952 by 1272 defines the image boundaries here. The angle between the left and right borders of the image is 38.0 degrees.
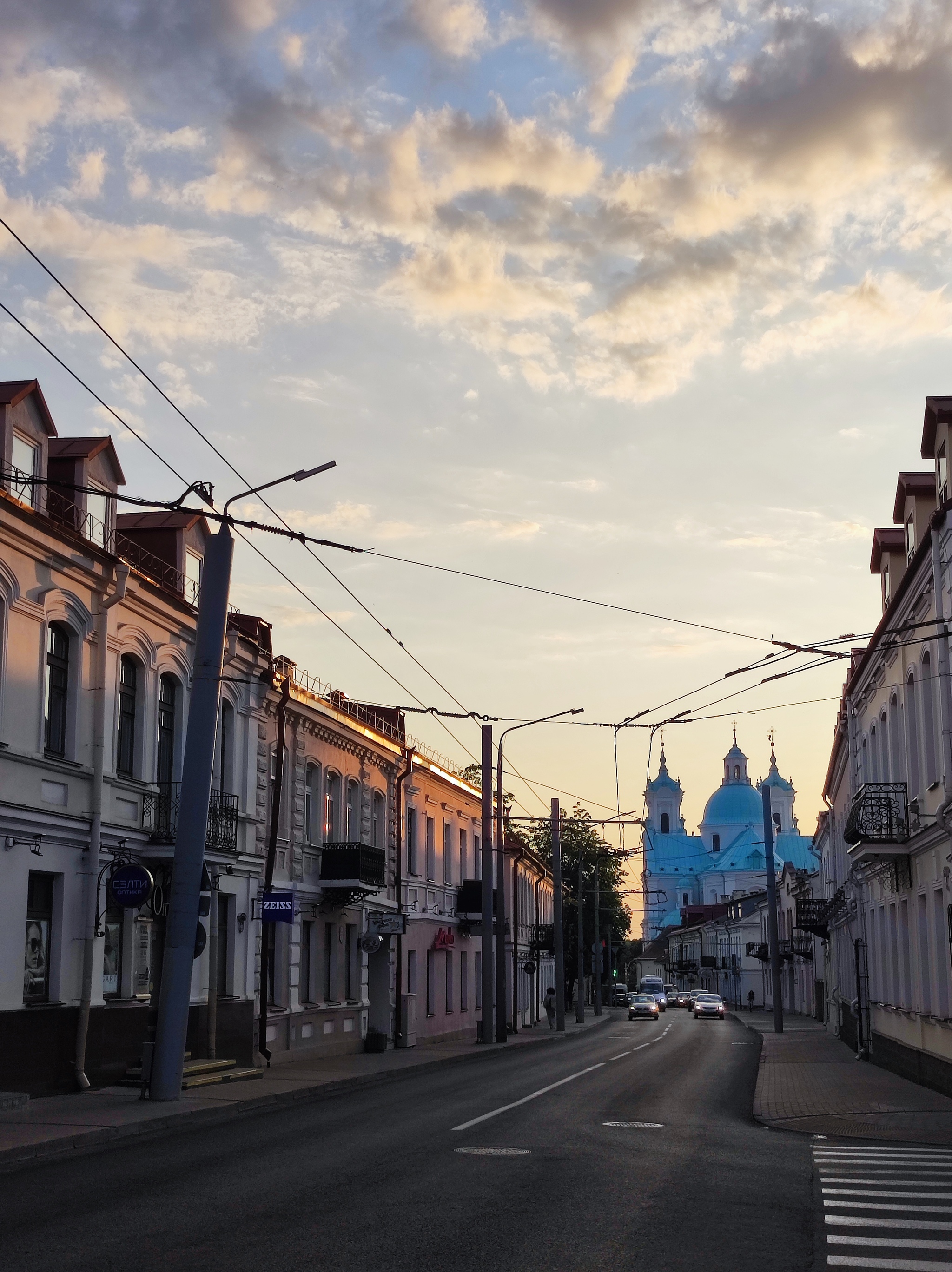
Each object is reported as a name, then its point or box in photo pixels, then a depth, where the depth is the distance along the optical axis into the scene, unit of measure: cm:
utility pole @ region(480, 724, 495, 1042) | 3669
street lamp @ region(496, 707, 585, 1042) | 4009
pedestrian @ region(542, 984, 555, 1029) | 6303
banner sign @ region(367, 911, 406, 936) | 3353
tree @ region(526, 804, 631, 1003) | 8894
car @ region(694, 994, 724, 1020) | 7256
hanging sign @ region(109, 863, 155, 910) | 2014
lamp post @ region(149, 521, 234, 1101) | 1830
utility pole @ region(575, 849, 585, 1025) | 6391
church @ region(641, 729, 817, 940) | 15000
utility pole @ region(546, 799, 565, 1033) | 5112
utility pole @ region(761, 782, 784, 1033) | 4744
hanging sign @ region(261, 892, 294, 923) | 2598
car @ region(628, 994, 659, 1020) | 7319
